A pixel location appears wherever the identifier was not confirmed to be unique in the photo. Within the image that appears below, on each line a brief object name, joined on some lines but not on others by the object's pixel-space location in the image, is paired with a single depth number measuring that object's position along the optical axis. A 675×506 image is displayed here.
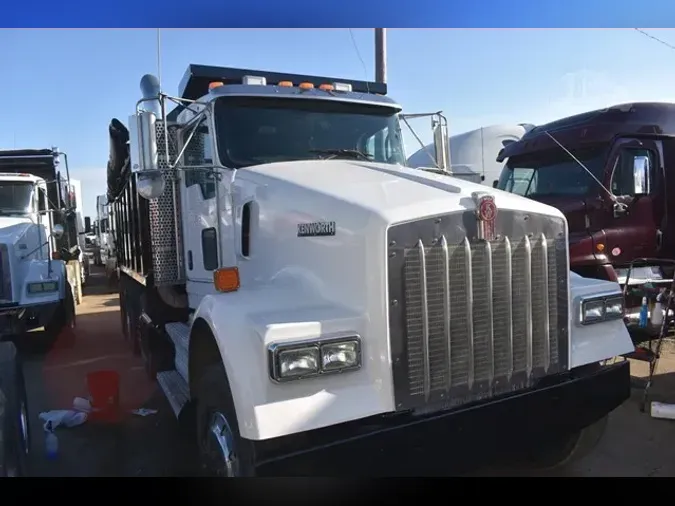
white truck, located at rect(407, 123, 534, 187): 13.58
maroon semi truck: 6.92
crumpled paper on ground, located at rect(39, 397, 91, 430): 4.66
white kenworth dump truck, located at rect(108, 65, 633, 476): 2.64
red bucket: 4.76
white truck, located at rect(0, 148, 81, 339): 6.91
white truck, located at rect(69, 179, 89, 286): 14.77
